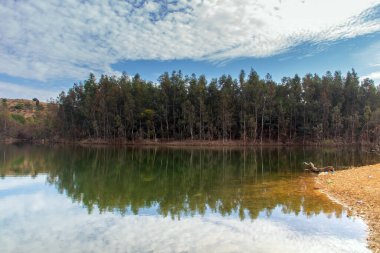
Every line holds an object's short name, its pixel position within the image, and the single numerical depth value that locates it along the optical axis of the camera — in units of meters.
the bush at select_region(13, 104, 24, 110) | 176.12
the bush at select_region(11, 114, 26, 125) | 138.80
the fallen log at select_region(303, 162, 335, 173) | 31.28
